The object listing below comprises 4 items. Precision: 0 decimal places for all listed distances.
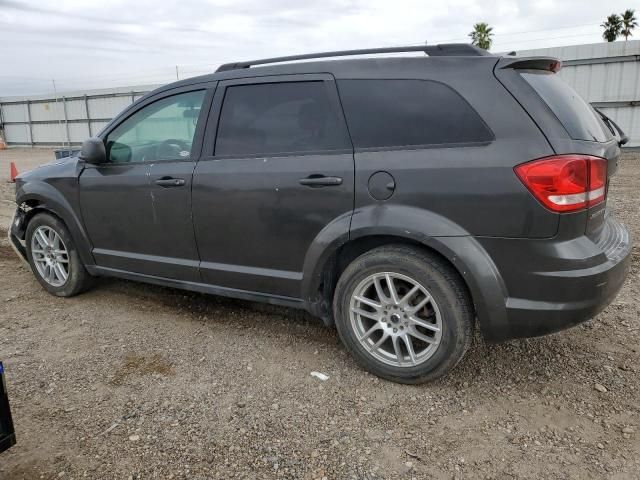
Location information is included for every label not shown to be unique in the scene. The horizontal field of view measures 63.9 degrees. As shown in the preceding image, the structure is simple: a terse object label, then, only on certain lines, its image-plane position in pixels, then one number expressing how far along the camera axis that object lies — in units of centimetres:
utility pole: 2800
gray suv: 257
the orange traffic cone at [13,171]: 1288
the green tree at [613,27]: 5431
